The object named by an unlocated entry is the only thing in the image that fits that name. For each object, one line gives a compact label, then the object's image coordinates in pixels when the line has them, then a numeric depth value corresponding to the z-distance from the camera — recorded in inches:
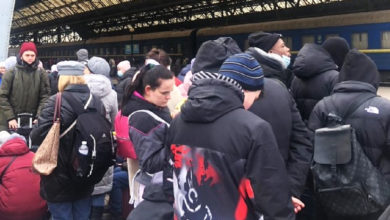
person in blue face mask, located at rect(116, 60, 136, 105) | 231.7
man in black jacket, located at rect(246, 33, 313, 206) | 107.5
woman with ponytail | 102.6
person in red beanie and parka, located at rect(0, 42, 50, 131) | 219.6
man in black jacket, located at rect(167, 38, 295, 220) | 76.1
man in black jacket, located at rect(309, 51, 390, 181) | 118.8
